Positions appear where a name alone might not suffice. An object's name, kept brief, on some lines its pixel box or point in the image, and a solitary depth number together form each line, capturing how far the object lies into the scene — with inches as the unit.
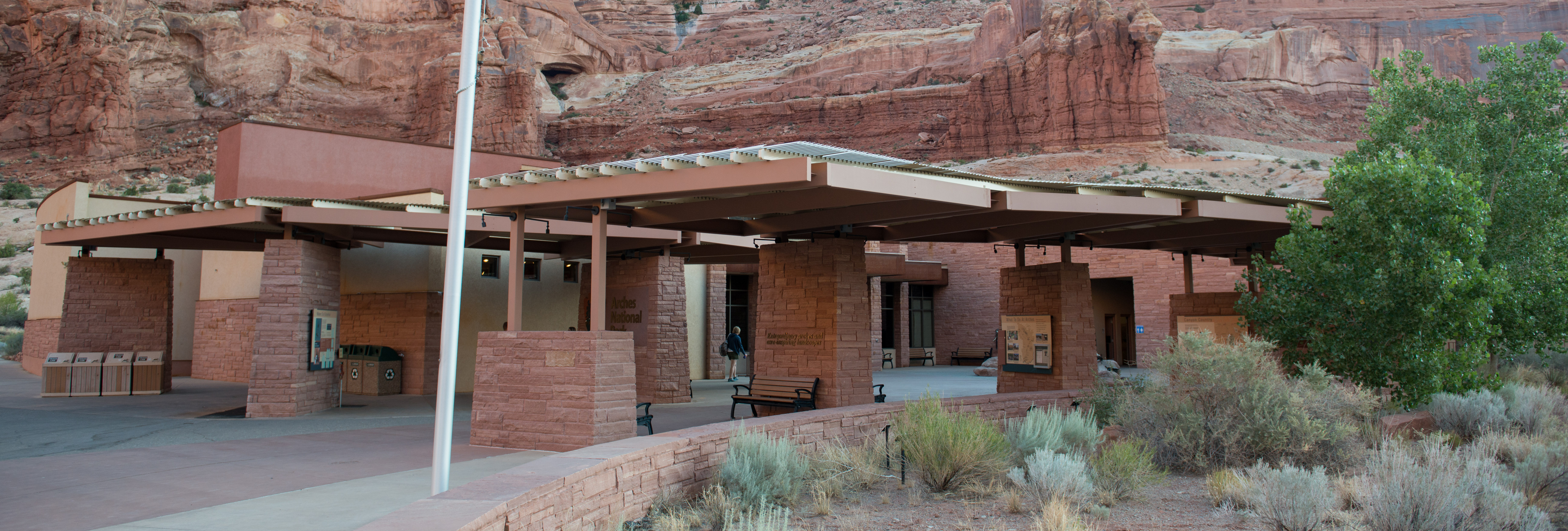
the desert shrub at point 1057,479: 266.4
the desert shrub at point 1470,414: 381.7
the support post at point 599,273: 340.8
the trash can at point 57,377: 617.9
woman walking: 716.0
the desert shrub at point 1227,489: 270.5
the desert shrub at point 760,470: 273.1
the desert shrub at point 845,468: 301.7
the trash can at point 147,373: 638.5
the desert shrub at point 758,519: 220.7
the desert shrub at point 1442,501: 221.5
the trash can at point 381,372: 639.8
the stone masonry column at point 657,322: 569.9
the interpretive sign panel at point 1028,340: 498.9
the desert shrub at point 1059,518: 227.5
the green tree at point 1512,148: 469.7
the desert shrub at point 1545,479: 255.8
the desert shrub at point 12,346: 1119.6
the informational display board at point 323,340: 508.4
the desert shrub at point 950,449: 298.4
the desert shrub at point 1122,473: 287.1
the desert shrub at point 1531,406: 390.3
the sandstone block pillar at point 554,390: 322.0
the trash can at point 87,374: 623.2
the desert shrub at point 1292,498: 228.5
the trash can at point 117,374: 632.4
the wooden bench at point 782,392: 414.9
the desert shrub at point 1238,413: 319.0
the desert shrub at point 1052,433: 332.5
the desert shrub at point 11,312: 1375.5
